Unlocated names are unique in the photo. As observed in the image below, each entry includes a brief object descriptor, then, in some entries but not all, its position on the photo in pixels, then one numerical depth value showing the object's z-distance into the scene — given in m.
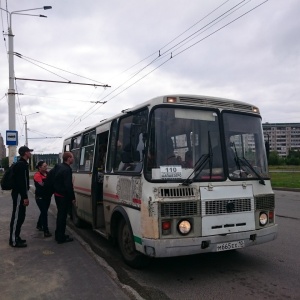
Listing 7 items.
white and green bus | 5.04
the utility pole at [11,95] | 19.03
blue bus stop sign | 18.31
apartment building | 127.25
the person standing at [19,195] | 7.30
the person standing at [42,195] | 8.84
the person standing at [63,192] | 7.83
